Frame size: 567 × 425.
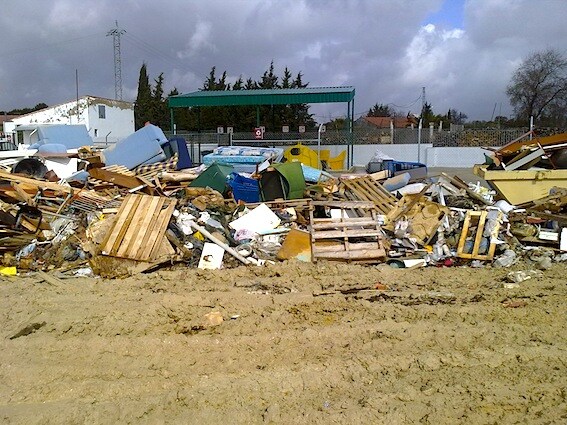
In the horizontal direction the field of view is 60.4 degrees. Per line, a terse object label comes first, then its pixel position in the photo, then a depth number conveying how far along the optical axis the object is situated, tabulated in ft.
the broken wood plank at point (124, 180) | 33.91
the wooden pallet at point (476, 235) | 24.29
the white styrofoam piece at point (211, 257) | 23.68
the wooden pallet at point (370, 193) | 30.63
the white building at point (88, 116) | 128.57
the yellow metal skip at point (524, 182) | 31.04
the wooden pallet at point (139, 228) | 23.38
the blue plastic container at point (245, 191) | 32.99
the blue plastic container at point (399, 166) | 42.52
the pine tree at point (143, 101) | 159.53
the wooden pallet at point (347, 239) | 24.22
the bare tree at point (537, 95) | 117.08
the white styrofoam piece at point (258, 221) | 27.07
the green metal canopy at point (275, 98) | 75.15
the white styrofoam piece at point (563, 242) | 24.86
